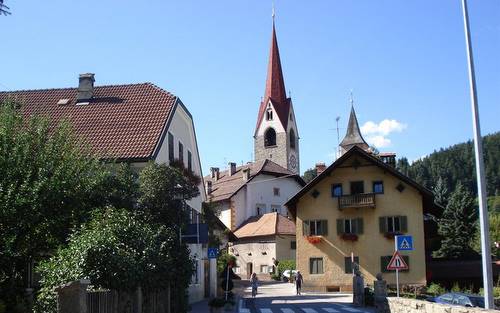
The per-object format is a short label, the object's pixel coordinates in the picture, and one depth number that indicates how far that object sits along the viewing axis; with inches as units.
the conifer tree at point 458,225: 2094.0
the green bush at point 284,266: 2360.0
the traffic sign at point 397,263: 868.6
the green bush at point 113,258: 510.6
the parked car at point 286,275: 2282.2
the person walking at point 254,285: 1485.0
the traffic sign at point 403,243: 854.3
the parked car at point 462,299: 895.1
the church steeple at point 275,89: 3912.4
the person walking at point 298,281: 1616.6
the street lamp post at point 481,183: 565.4
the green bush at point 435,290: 1393.5
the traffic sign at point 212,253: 1082.1
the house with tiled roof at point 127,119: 1020.5
